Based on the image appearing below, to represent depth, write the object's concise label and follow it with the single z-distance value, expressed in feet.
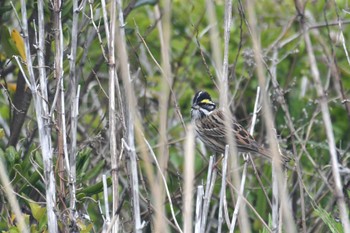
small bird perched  25.30
